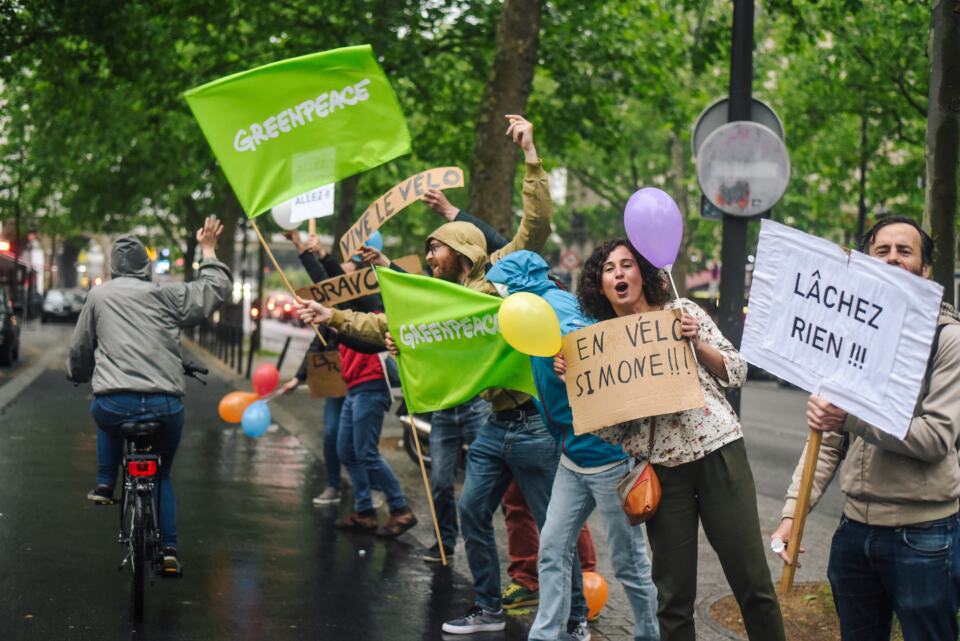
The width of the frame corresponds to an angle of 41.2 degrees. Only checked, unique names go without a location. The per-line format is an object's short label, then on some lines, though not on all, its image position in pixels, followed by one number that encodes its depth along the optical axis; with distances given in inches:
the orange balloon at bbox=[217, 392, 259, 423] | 434.5
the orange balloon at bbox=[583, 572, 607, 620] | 253.1
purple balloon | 183.2
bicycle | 247.8
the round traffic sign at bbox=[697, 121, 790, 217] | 292.5
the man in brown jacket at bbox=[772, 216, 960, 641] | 147.5
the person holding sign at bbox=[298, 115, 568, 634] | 233.9
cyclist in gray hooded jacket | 259.6
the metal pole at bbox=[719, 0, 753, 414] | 289.6
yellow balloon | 193.6
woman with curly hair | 174.6
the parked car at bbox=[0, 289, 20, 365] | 961.5
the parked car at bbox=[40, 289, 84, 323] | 2314.2
